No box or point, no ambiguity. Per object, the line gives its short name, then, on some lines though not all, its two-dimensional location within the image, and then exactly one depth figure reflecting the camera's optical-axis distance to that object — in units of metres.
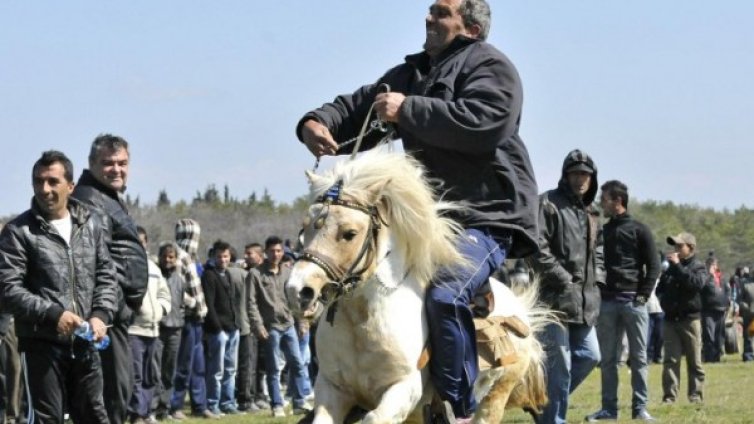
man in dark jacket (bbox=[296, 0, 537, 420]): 7.64
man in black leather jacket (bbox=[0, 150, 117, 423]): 8.40
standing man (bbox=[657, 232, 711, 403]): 18.20
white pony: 7.26
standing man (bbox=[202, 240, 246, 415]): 17.97
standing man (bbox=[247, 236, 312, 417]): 18.30
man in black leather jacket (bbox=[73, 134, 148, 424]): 9.63
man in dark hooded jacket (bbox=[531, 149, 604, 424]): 12.28
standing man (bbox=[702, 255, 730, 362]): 26.83
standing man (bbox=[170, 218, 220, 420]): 17.22
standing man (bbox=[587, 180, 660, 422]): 14.76
